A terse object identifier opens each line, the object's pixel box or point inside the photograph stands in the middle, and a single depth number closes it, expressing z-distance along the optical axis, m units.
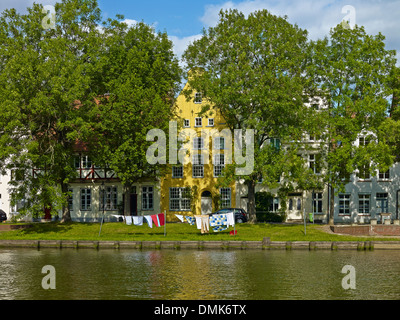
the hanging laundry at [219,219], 46.19
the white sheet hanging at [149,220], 45.94
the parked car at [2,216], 65.99
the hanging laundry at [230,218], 46.17
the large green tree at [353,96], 49.00
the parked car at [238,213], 57.88
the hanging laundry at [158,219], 46.34
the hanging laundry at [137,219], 45.62
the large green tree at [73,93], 50.34
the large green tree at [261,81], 50.56
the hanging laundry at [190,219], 46.34
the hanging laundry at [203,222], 46.47
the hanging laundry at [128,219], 45.50
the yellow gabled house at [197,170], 66.19
